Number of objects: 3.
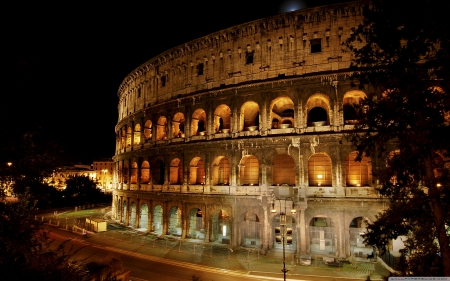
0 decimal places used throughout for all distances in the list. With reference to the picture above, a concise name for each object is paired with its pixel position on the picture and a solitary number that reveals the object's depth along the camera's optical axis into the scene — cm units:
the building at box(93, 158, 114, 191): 10156
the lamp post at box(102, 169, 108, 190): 10279
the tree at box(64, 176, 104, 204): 5672
